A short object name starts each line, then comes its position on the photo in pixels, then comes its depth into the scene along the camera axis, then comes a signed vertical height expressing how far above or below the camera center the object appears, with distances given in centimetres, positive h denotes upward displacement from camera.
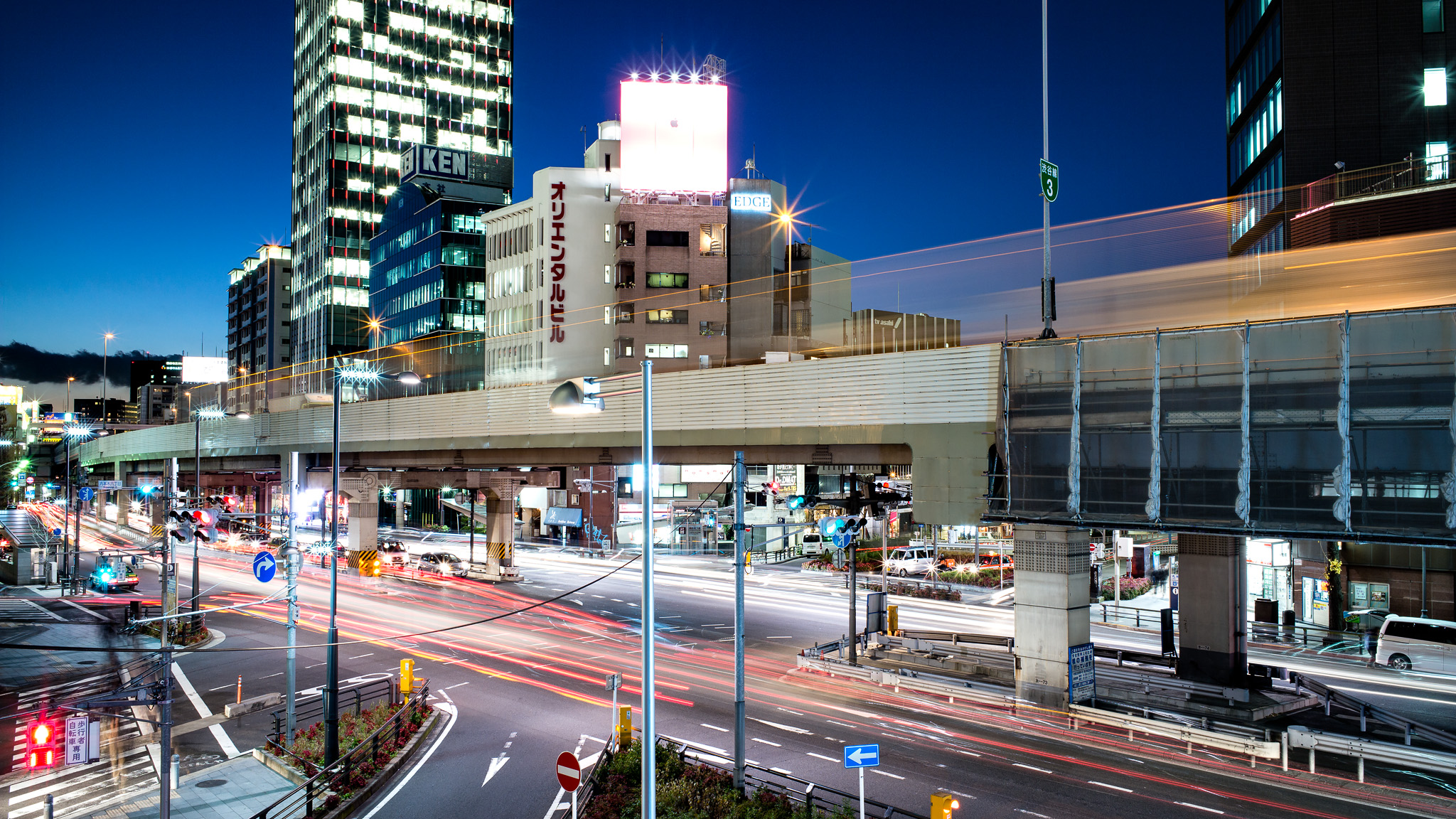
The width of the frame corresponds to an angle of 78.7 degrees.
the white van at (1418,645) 3231 -745
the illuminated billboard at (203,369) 12417 +1001
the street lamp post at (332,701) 2136 -633
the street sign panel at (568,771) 1521 -570
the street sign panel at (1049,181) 2561 +768
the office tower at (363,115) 15650 +6026
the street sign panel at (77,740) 1834 -624
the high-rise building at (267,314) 17638 +2575
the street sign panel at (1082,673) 2531 -667
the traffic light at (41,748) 1764 -620
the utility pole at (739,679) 1862 -509
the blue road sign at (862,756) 1553 -552
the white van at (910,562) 5856 -796
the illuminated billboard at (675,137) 8169 +2824
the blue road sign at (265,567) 2323 -334
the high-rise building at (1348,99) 5059 +2022
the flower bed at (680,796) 1709 -726
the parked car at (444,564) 6188 -872
